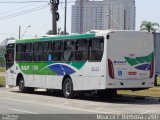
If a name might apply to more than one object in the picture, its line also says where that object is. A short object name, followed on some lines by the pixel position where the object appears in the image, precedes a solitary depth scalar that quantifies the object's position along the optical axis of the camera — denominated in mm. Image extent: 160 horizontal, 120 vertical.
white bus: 22828
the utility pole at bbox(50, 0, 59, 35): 38031
